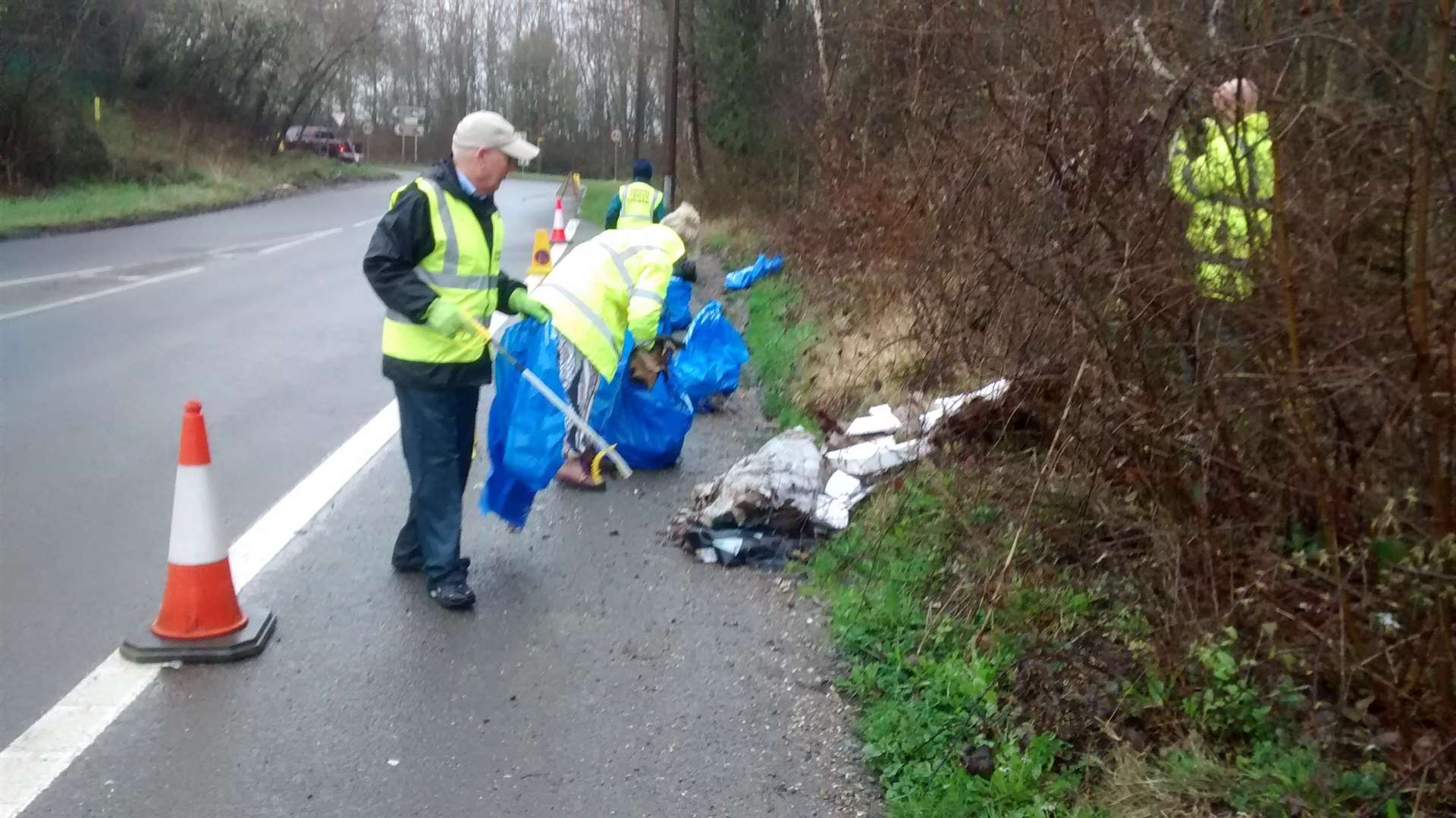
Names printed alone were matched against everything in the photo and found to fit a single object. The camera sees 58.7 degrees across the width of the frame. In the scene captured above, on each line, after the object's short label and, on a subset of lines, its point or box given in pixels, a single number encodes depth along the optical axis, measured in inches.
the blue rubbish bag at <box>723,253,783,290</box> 616.7
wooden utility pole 1083.3
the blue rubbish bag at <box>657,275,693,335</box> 398.0
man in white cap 196.5
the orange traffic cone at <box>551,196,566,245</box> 772.6
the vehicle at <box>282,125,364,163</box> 2181.3
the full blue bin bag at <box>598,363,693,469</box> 286.2
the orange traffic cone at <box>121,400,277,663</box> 177.9
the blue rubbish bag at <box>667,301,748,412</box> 332.2
